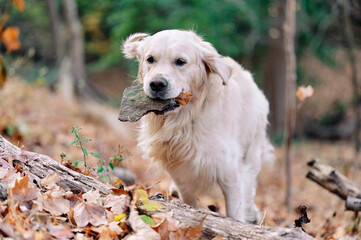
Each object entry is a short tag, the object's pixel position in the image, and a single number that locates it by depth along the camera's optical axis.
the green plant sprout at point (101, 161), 2.77
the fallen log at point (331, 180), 3.88
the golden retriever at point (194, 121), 3.09
